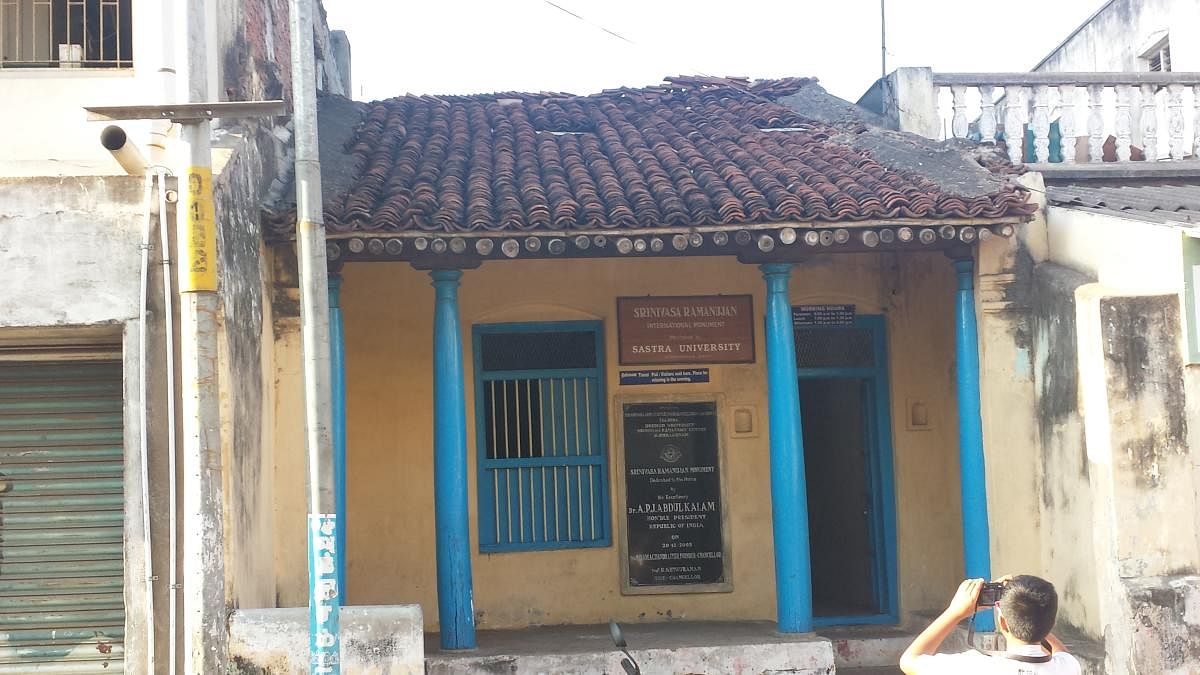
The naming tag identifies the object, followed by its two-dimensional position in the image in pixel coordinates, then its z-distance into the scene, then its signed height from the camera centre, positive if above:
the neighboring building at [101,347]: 6.86 +0.61
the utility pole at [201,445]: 6.49 +0.06
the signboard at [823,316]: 10.47 +0.91
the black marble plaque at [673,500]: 10.25 -0.47
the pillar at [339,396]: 8.46 +0.36
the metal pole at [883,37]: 14.19 +4.17
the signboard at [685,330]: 10.32 +0.83
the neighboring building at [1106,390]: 7.86 +0.18
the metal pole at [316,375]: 5.82 +0.34
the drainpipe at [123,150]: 6.46 +1.53
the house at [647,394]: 9.93 +0.34
